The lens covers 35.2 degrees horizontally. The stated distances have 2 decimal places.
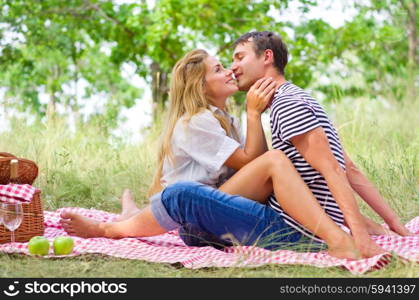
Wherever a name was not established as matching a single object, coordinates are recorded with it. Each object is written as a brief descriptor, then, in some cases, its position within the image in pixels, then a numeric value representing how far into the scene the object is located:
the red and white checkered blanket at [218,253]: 3.06
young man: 3.11
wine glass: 3.58
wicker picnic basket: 3.89
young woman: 3.17
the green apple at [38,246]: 3.42
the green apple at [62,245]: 3.42
